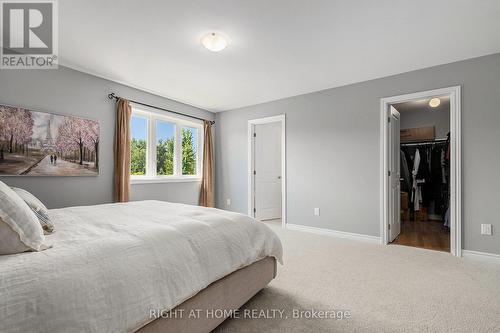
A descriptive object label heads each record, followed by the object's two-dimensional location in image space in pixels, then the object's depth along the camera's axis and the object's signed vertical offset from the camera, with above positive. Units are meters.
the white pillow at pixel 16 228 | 1.03 -0.28
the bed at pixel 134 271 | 0.86 -0.50
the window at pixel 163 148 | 4.04 +0.38
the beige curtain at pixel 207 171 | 5.01 -0.09
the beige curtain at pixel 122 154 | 3.50 +0.20
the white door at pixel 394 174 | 3.56 -0.12
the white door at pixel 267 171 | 5.12 -0.09
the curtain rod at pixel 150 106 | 3.51 +1.07
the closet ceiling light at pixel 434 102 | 4.39 +1.23
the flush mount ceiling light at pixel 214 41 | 2.41 +1.33
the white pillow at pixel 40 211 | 1.42 -0.29
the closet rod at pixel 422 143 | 5.03 +0.54
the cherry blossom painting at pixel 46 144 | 2.57 +0.29
